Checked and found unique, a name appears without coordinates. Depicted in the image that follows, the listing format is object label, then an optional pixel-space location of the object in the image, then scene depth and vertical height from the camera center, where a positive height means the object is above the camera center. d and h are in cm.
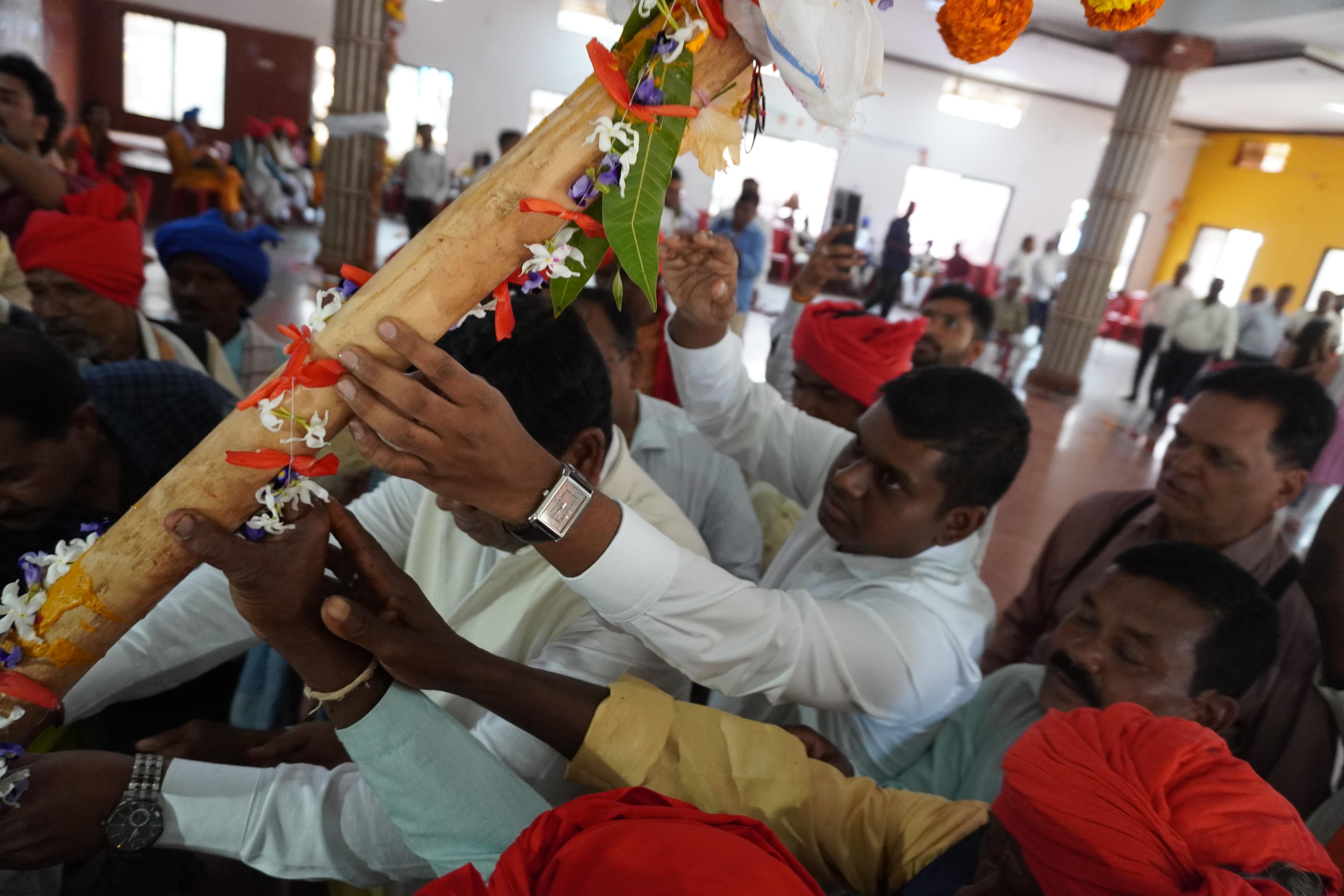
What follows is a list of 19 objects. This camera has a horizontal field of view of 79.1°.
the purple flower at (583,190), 81 -1
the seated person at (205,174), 1128 -91
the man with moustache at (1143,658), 146 -63
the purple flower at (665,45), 78 +14
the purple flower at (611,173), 80 +1
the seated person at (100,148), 914 -73
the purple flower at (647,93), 79 +9
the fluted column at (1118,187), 918 +109
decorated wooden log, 80 -14
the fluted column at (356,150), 778 -15
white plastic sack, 73 +16
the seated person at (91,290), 244 -60
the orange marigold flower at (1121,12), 79 +25
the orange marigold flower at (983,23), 81 +22
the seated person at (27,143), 298 -28
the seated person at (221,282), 289 -59
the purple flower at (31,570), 94 -55
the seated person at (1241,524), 174 -57
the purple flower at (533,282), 85 -11
